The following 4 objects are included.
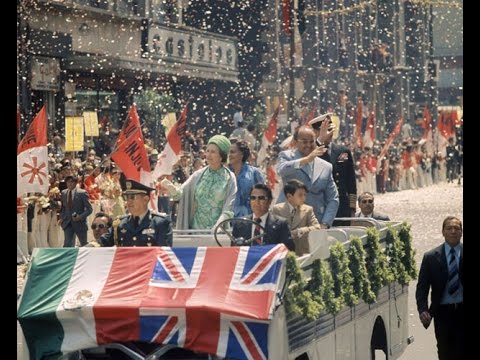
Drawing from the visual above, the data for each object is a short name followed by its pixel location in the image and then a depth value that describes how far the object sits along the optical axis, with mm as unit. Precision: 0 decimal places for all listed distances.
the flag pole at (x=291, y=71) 56444
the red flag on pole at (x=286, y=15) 55022
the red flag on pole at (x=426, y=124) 55491
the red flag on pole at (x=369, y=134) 45062
